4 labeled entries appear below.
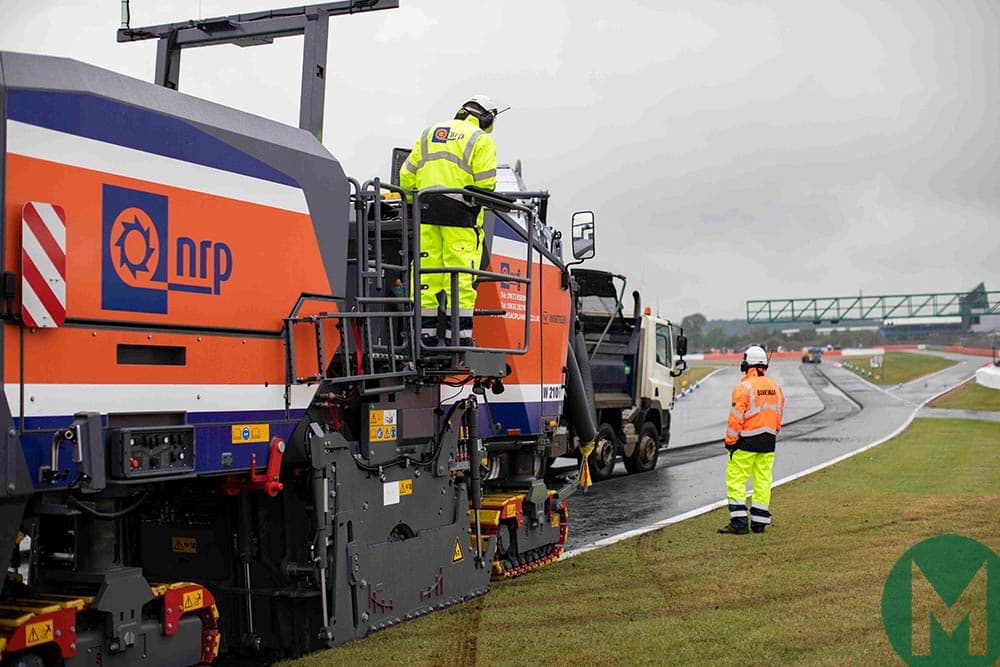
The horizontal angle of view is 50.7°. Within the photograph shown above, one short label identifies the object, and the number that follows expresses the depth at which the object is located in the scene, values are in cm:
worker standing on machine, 679
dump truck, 1662
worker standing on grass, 1041
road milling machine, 440
